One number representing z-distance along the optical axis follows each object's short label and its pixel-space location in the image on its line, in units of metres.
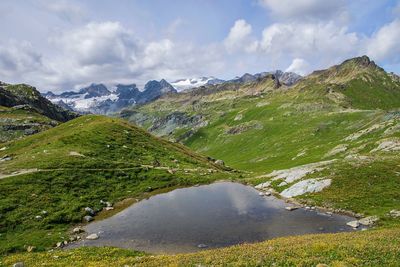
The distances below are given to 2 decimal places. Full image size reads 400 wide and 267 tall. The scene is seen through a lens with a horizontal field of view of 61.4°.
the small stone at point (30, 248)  35.36
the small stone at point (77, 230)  41.21
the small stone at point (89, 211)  47.34
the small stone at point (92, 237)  39.04
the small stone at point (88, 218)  45.28
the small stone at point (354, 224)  39.33
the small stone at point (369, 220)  39.72
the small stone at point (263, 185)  61.11
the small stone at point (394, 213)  40.19
